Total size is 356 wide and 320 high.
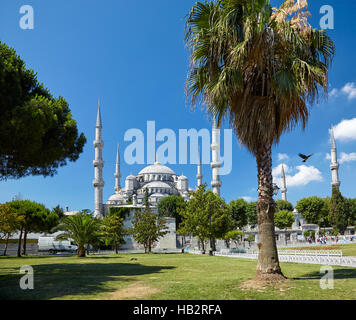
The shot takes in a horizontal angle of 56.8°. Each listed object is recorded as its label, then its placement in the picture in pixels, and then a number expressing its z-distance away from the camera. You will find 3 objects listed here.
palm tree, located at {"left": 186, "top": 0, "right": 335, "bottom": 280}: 9.38
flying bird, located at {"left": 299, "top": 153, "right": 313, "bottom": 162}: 11.12
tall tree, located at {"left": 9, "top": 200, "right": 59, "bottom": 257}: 37.00
